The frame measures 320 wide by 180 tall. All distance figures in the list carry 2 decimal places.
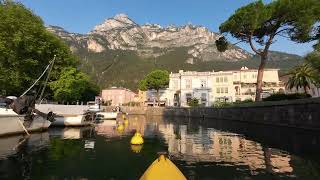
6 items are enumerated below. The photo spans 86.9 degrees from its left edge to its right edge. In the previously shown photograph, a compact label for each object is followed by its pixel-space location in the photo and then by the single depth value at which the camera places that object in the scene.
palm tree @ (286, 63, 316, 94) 34.98
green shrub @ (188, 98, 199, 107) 55.40
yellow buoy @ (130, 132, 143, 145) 12.97
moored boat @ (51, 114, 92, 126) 22.54
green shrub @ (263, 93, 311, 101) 24.19
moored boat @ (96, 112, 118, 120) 37.50
